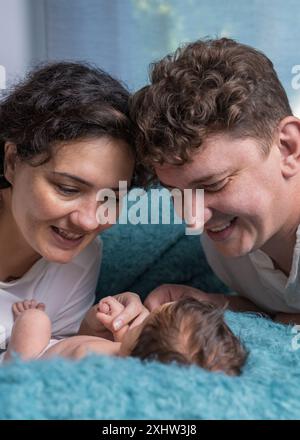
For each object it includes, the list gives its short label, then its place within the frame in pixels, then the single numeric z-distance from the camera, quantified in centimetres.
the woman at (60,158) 121
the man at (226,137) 116
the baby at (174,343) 92
